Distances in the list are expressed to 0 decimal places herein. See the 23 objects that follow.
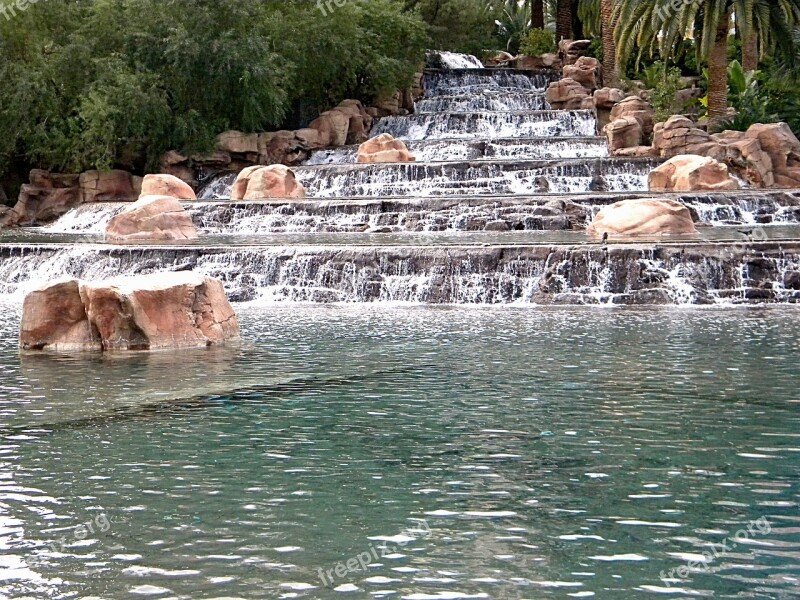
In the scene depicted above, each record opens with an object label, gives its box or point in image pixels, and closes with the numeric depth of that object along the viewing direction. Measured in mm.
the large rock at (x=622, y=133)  36125
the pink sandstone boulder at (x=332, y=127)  41781
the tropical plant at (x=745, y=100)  36469
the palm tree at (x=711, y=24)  33781
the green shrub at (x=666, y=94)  38219
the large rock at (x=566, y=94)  42031
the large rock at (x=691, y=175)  29422
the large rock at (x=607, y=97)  40375
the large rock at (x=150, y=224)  26906
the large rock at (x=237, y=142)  39312
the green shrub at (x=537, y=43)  52625
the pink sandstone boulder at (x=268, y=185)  32375
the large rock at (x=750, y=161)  31750
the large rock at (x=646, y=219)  22969
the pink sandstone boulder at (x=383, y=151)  35594
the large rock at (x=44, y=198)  37031
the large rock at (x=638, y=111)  37562
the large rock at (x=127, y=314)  14055
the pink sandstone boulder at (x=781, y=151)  31973
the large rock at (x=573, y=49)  48969
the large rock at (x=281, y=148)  39875
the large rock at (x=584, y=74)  44312
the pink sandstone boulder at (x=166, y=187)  33719
